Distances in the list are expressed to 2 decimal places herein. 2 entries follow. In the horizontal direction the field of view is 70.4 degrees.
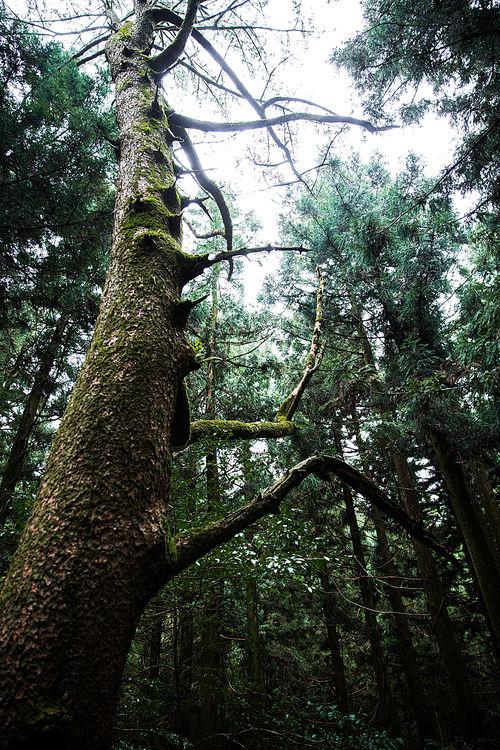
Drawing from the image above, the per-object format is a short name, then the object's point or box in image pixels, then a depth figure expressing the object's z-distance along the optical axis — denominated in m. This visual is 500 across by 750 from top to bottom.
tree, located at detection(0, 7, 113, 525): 5.07
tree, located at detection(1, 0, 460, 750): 0.97
